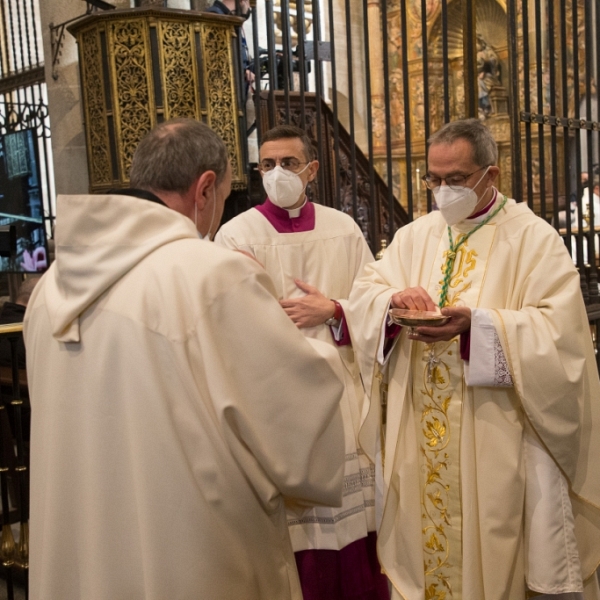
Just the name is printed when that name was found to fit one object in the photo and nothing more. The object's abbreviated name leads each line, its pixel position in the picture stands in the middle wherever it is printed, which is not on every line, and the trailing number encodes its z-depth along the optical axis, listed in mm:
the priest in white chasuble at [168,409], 1696
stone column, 5617
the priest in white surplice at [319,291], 3125
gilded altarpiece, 11305
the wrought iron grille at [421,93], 4328
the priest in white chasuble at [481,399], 2719
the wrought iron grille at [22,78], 8547
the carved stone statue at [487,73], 11625
